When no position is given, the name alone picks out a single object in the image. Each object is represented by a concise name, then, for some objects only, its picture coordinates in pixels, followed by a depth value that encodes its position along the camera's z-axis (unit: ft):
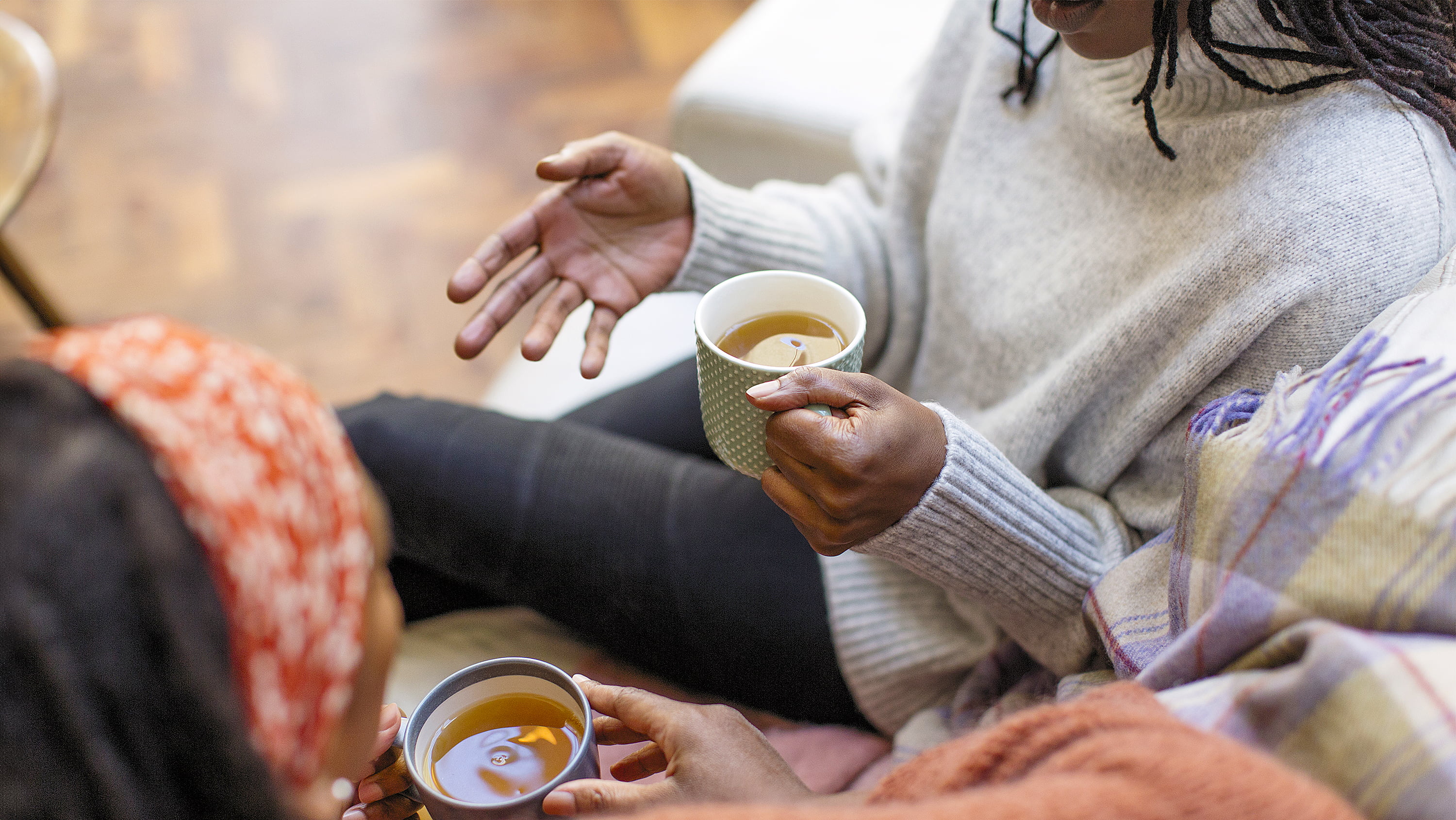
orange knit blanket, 1.25
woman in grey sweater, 2.10
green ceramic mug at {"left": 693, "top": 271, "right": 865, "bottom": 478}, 1.99
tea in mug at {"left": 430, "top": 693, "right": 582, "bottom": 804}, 1.77
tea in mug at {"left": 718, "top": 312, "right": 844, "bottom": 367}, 2.16
